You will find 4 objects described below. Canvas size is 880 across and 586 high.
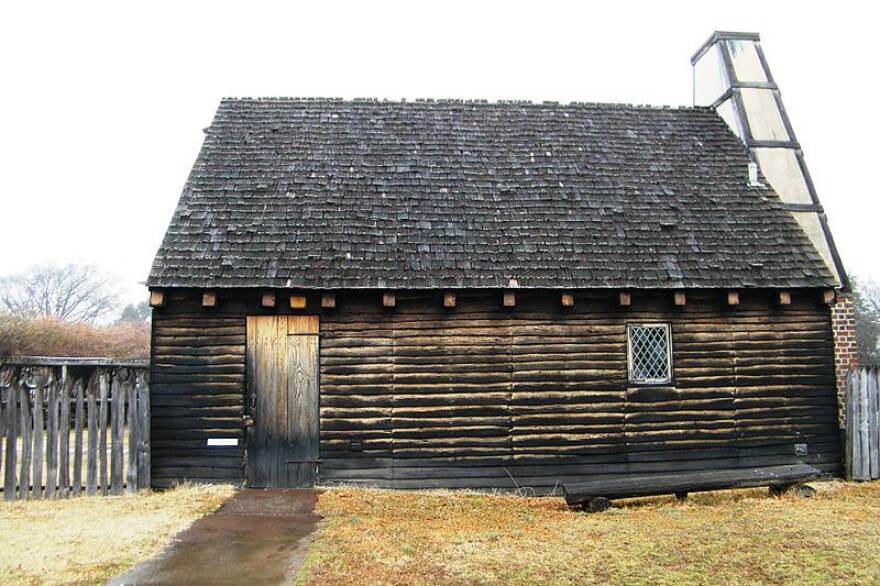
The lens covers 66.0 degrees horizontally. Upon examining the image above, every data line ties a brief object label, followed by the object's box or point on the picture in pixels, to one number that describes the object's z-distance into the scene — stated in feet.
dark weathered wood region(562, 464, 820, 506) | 29.81
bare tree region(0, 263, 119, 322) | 188.65
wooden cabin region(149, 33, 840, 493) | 34.45
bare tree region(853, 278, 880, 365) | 138.31
